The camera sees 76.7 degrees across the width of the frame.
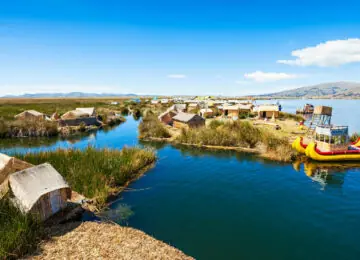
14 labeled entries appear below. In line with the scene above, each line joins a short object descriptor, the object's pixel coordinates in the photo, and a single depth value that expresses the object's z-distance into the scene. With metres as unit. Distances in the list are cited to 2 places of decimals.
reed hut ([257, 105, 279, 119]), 46.10
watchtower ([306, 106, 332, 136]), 22.70
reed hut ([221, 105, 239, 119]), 49.92
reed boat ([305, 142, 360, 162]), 18.95
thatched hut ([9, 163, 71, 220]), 7.67
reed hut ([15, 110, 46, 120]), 35.10
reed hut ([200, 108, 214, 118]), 49.51
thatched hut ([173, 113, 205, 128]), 31.45
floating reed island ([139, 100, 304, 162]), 21.04
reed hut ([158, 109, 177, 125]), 38.41
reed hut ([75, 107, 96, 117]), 42.12
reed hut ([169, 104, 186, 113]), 49.81
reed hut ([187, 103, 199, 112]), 60.59
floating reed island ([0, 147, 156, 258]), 6.97
